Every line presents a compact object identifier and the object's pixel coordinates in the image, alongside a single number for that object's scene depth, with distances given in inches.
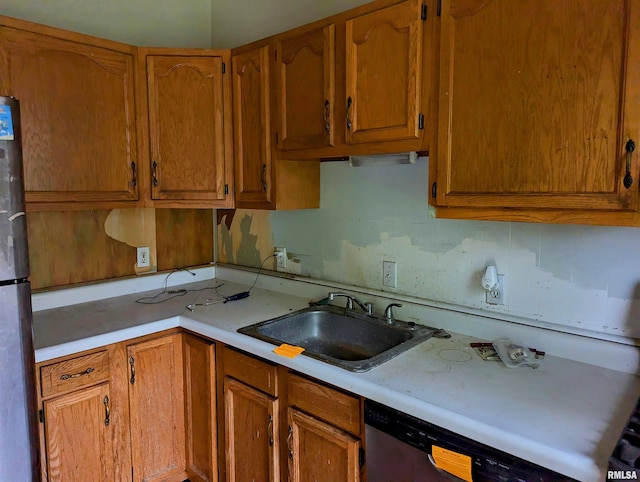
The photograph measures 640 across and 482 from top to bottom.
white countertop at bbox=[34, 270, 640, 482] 40.1
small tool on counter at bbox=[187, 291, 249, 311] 86.4
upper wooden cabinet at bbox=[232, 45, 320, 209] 79.9
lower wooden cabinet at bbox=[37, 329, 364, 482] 59.1
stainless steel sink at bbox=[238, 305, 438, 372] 69.7
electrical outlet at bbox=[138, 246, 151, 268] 98.5
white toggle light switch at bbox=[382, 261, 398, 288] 77.0
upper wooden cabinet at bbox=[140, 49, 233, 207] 85.7
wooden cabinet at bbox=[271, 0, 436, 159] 58.0
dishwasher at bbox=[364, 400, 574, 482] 41.5
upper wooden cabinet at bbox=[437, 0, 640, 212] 43.0
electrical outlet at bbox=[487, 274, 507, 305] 64.2
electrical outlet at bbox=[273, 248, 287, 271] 96.4
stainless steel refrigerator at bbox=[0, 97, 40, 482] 50.5
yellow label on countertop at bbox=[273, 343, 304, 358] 60.8
